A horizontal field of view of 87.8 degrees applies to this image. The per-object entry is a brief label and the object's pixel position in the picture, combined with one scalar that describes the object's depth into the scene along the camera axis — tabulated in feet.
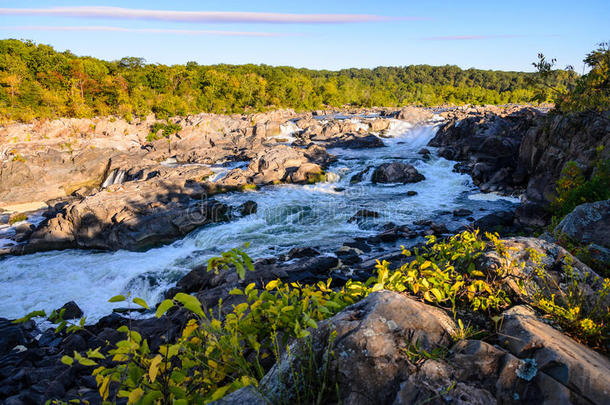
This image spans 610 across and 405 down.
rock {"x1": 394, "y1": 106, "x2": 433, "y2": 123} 138.94
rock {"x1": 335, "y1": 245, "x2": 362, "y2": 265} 38.50
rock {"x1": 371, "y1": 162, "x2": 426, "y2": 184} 72.59
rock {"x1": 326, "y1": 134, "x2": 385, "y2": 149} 110.42
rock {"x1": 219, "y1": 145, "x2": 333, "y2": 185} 73.46
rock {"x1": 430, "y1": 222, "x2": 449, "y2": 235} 46.05
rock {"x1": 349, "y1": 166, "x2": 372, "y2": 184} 74.49
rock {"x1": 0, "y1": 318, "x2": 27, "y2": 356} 26.94
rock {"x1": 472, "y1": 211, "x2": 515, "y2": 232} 44.69
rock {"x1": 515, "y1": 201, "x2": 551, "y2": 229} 42.50
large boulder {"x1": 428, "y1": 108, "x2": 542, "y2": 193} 64.54
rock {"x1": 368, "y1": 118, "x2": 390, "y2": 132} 133.39
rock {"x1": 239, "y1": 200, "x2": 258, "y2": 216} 57.16
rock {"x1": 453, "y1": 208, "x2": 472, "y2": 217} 52.94
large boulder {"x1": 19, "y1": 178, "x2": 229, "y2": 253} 47.83
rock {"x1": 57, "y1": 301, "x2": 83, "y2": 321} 31.22
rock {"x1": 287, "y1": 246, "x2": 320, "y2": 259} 40.60
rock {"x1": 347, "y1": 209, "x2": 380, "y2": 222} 52.85
